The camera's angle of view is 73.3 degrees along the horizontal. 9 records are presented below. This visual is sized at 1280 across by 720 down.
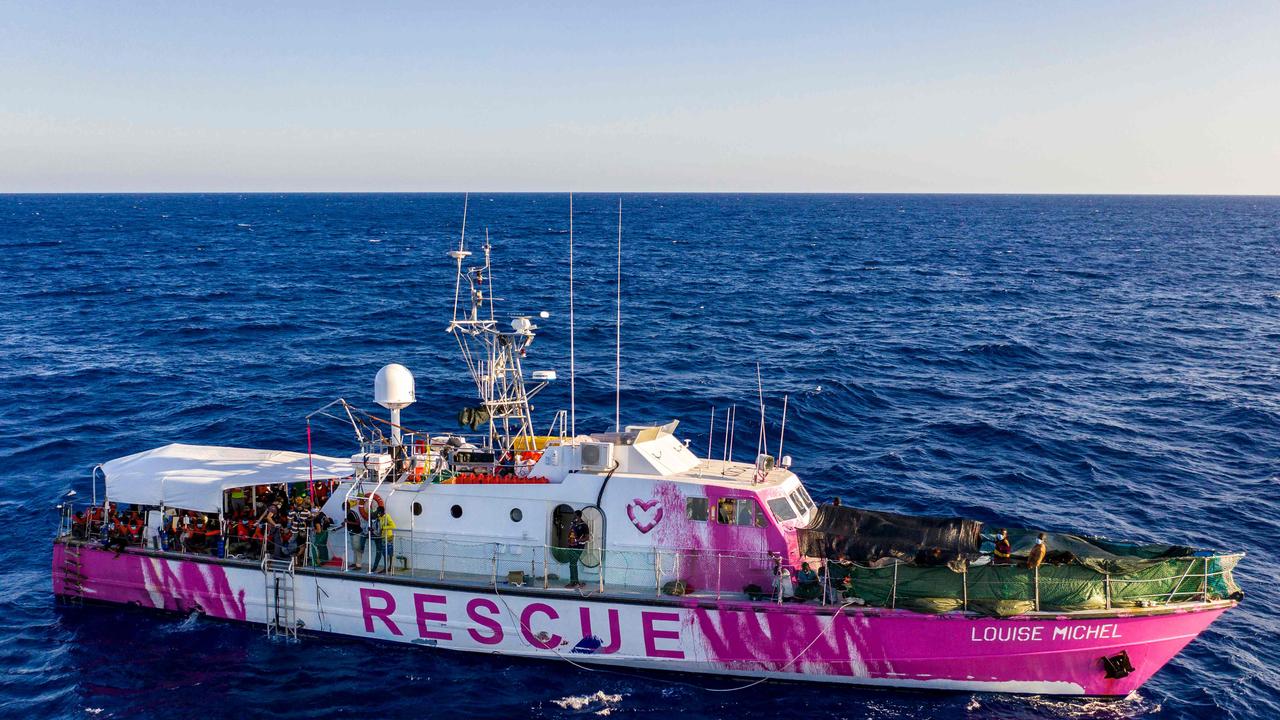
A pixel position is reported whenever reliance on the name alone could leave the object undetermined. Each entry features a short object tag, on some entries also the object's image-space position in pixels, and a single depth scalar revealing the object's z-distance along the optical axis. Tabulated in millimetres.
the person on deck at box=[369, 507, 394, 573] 19484
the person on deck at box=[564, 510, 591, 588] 18578
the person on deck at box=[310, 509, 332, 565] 19812
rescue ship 17234
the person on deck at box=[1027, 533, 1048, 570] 17328
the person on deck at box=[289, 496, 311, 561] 19781
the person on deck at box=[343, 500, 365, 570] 19719
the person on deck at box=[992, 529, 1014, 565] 17891
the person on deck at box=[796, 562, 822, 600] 17703
